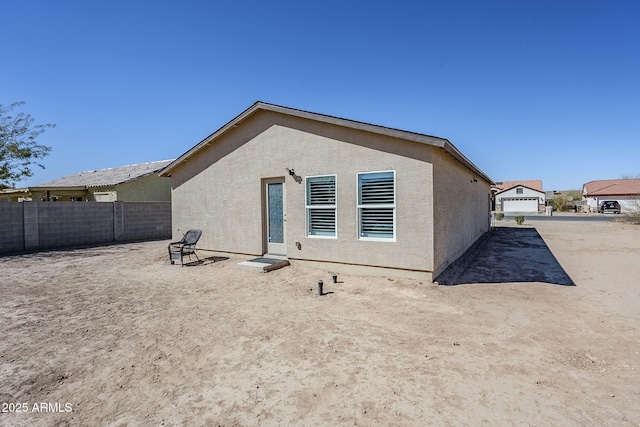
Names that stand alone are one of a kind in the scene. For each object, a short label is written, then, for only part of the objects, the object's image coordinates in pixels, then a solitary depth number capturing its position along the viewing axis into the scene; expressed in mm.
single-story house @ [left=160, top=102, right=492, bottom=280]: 6863
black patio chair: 9328
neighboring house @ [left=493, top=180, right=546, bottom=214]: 46844
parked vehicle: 39556
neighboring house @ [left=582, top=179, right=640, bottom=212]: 40719
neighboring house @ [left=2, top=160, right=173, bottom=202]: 18219
